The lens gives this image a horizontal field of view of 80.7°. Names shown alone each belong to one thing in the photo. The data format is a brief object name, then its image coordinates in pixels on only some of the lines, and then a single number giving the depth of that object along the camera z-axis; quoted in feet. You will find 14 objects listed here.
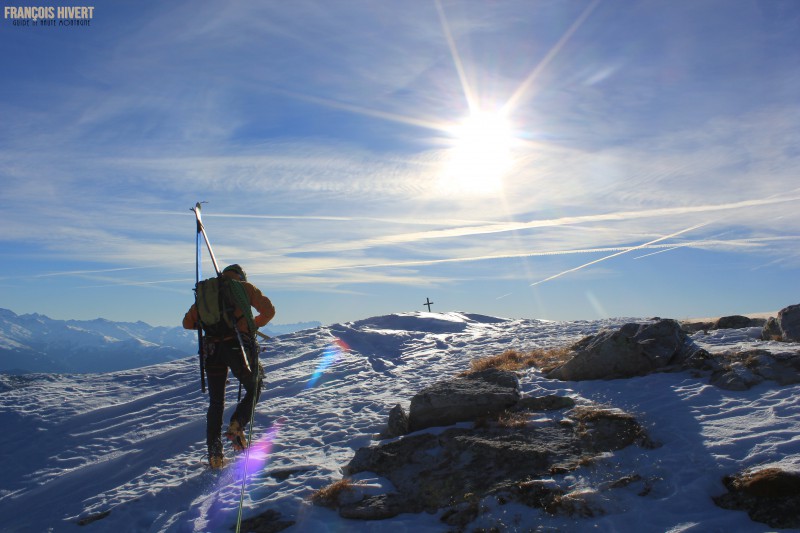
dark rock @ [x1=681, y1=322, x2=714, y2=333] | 50.13
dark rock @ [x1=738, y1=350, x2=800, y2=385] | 26.66
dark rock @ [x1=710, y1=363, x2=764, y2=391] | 26.89
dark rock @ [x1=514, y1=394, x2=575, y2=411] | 28.47
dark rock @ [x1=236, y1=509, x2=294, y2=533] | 19.90
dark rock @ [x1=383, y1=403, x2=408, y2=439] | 28.68
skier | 26.84
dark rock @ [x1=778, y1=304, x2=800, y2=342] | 34.81
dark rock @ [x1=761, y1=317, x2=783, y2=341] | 36.89
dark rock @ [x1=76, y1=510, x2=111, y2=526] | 23.86
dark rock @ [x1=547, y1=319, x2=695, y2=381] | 32.73
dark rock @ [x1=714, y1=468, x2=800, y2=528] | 15.30
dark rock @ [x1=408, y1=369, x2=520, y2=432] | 27.78
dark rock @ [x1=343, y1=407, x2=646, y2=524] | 20.31
